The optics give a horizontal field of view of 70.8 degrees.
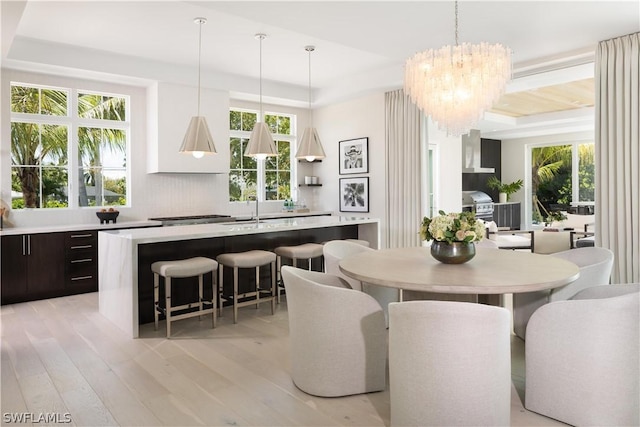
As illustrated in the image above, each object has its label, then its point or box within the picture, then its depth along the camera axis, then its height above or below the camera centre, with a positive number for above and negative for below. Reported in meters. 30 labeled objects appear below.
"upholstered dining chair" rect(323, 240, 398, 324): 3.64 -0.46
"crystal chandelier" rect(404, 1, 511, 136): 3.38 +0.99
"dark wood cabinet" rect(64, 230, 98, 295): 5.18 -0.60
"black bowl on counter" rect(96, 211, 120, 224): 5.65 -0.08
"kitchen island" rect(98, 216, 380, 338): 3.69 -0.38
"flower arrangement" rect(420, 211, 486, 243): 2.81 -0.12
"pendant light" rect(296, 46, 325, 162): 5.26 +0.74
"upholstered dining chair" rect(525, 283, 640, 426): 2.09 -0.73
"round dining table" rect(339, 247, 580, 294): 2.34 -0.38
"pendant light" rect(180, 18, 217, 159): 4.51 +0.71
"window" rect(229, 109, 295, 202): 7.29 +0.76
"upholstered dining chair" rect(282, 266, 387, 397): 2.55 -0.75
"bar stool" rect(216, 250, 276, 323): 4.08 -0.50
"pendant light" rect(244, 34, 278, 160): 4.82 +0.71
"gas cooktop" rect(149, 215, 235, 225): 5.99 -0.13
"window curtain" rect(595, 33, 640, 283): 4.17 +0.52
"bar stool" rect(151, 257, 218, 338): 3.66 -0.53
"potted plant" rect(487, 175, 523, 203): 11.33 +0.53
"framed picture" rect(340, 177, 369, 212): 6.95 +0.23
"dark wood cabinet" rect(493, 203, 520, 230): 11.05 -0.17
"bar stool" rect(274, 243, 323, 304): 4.50 -0.43
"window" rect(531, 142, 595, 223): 10.61 +0.74
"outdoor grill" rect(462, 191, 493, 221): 10.12 +0.11
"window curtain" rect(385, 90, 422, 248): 6.19 +0.55
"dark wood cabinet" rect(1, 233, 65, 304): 4.79 -0.62
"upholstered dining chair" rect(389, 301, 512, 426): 2.01 -0.70
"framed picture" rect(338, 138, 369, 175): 6.92 +0.84
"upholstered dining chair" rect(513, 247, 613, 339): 3.04 -0.52
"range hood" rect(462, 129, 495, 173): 9.76 +1.22
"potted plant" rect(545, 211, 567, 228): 7.65 -0.20
